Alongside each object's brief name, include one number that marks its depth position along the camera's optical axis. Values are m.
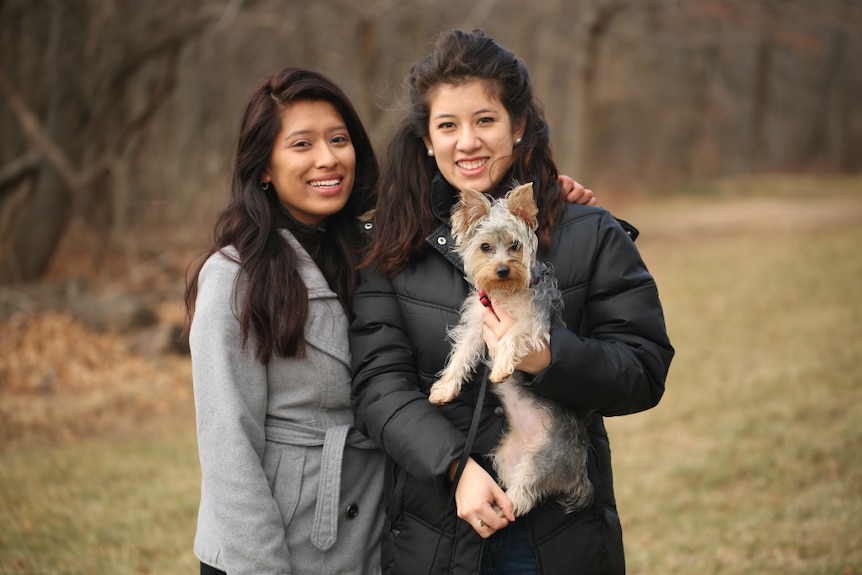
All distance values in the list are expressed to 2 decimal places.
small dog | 2.91
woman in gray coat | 2.89
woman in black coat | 2.75
